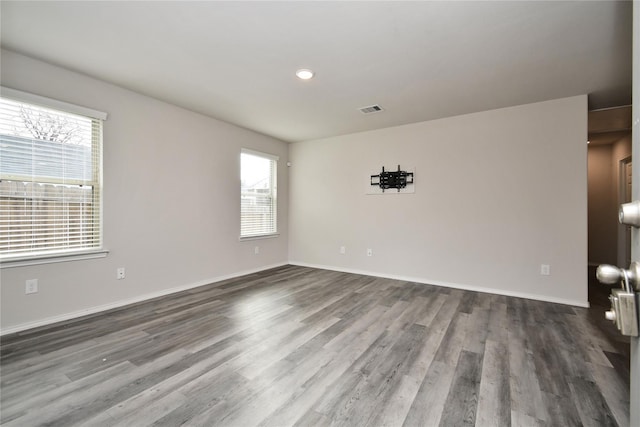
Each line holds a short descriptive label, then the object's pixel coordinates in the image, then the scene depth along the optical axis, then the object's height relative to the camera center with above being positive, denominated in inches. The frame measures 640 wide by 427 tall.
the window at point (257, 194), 191.6 +14.9
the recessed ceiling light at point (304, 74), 110.3 +55.4
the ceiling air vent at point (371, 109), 148.4 +55.6
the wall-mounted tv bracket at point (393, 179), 177.5 +22.8
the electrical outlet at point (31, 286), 102.9 -25.3
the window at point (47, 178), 99.7 +14.2
